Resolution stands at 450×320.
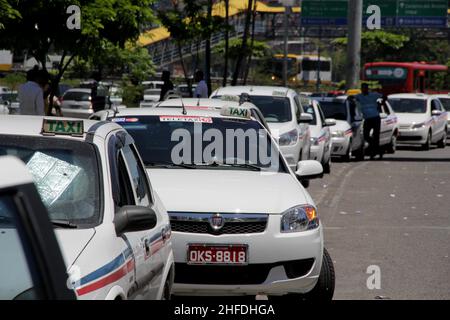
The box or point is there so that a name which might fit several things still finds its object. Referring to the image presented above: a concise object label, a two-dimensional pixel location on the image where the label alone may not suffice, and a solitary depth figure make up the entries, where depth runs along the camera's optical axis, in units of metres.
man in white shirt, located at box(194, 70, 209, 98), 23.58
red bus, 58.66
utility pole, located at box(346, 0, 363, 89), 34.41
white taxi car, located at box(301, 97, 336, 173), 21.70
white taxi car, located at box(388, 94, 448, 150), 33.12
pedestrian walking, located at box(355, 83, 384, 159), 27.16
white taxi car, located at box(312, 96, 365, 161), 26.14
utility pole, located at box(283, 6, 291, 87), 46.17
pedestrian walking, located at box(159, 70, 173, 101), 24.58
